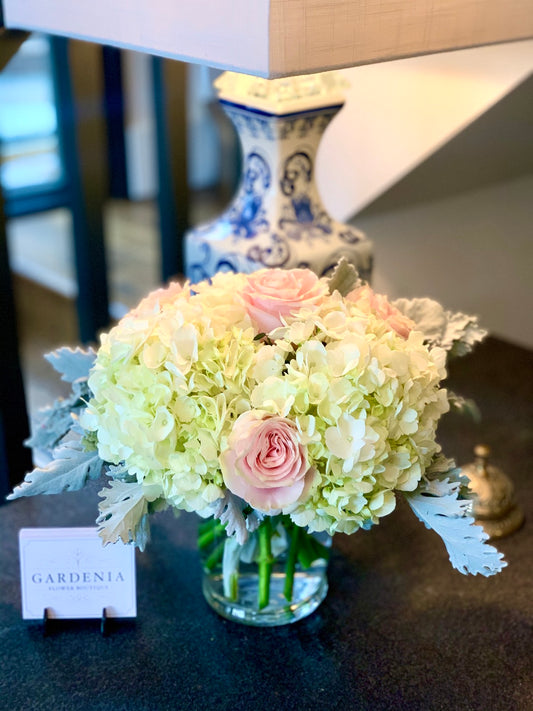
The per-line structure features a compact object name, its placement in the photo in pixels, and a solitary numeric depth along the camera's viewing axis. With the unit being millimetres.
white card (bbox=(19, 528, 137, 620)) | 907
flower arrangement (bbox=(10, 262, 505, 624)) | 731
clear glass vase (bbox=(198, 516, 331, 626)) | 936
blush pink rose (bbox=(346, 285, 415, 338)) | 847
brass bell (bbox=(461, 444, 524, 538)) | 1119
